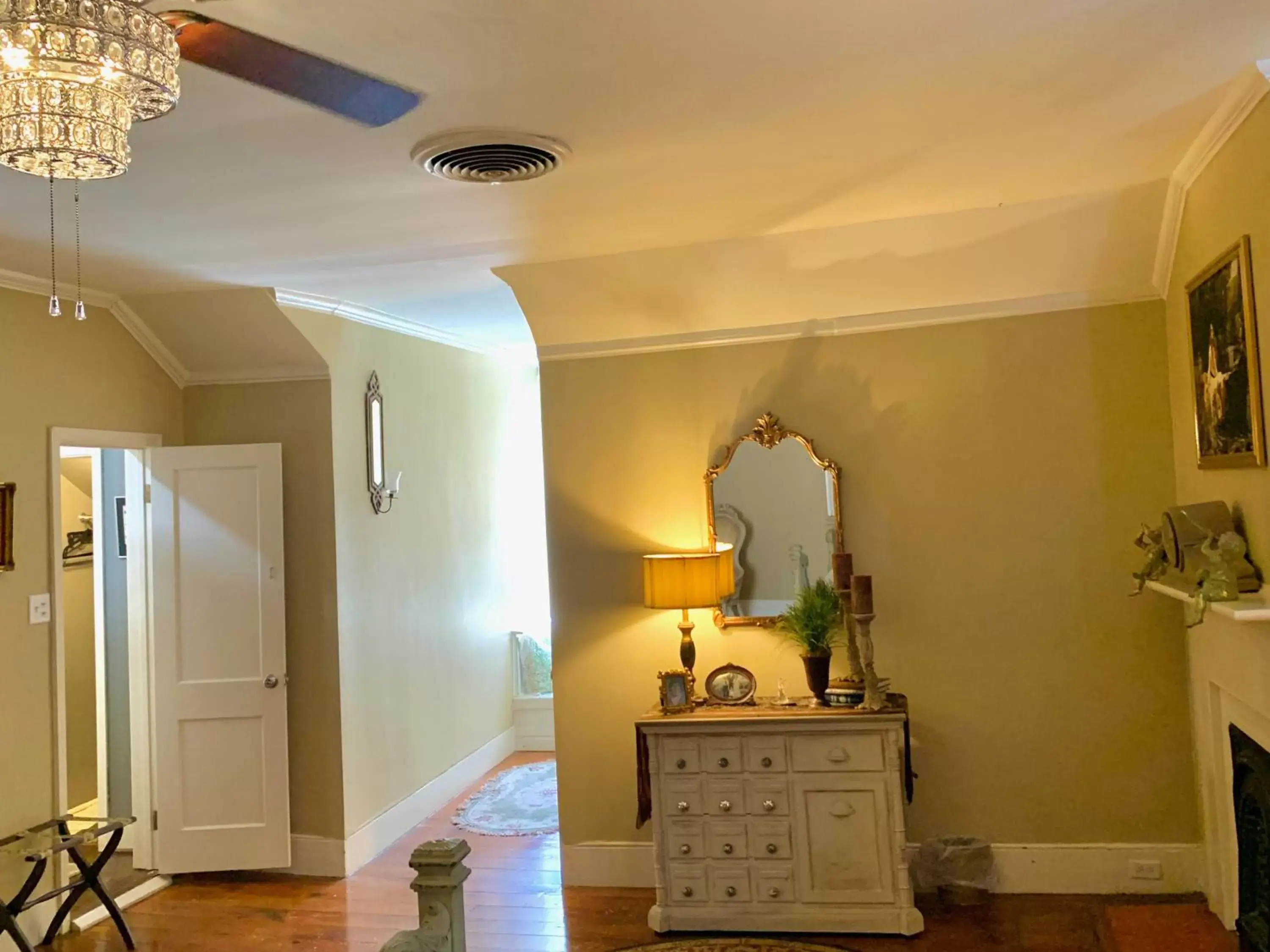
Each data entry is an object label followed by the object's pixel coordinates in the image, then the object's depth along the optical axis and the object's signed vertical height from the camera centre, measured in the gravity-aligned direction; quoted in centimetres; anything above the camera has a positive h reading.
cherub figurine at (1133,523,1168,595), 338 -12
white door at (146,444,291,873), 455 -41
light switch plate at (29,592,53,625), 402 -13
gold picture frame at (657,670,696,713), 394 -56
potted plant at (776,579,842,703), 396 -34
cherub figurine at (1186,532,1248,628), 266 -13
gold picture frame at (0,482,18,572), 388 +19
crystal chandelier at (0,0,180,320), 135 +67
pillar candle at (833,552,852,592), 396 -13
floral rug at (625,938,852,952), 361 -142
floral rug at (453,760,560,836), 512 -133
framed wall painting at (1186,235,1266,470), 271 +46
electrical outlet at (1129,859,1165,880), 389 -130
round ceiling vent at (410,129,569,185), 262 +106
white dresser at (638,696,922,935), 369 -101
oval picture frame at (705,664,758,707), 407 -56
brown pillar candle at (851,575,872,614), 376 -21
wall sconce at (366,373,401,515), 503 +55
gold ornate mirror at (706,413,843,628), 418 +11
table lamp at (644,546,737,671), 398 -13
